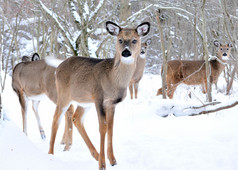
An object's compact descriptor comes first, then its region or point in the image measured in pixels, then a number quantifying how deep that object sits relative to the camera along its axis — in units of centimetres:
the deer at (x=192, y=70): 1089
